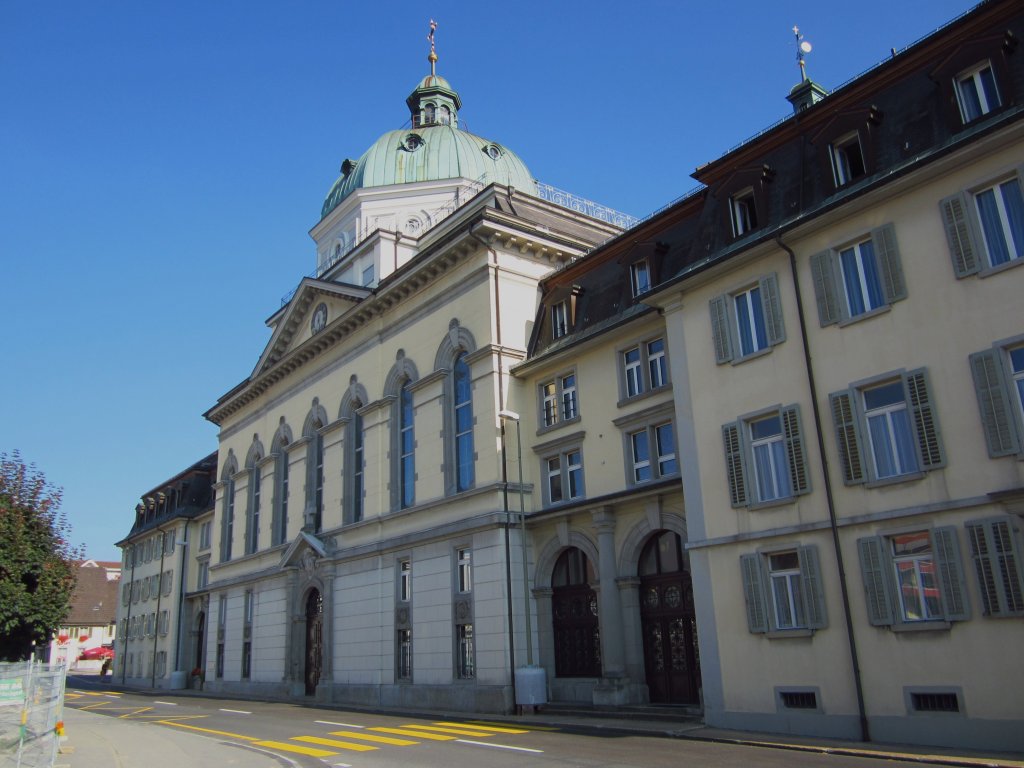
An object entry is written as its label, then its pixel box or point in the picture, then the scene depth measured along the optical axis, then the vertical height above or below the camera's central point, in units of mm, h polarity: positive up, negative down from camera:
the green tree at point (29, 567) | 20500 +2378
